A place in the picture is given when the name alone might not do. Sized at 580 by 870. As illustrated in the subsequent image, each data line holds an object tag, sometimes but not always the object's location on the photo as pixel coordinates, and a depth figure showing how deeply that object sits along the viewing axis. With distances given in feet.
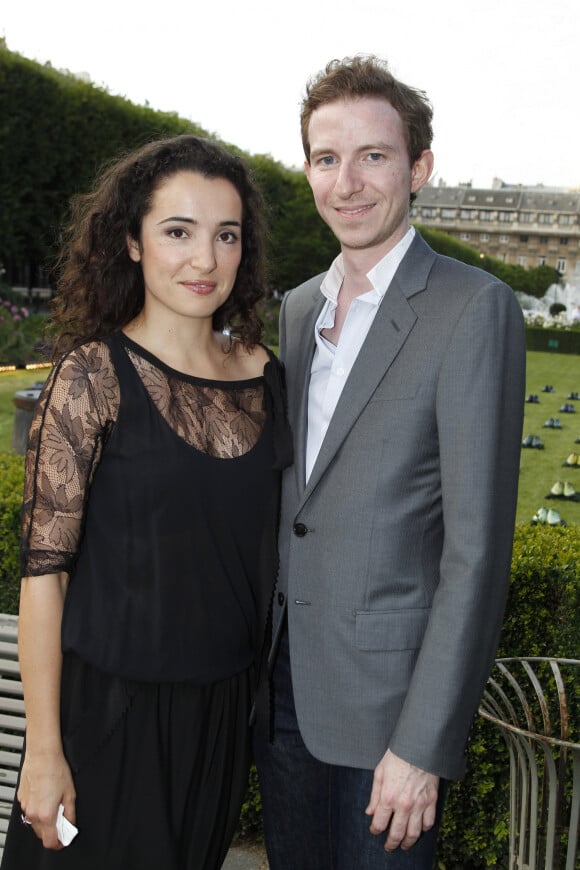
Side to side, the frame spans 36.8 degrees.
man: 6.07
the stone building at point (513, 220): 360.07
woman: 6.36
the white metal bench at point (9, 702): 8.18
